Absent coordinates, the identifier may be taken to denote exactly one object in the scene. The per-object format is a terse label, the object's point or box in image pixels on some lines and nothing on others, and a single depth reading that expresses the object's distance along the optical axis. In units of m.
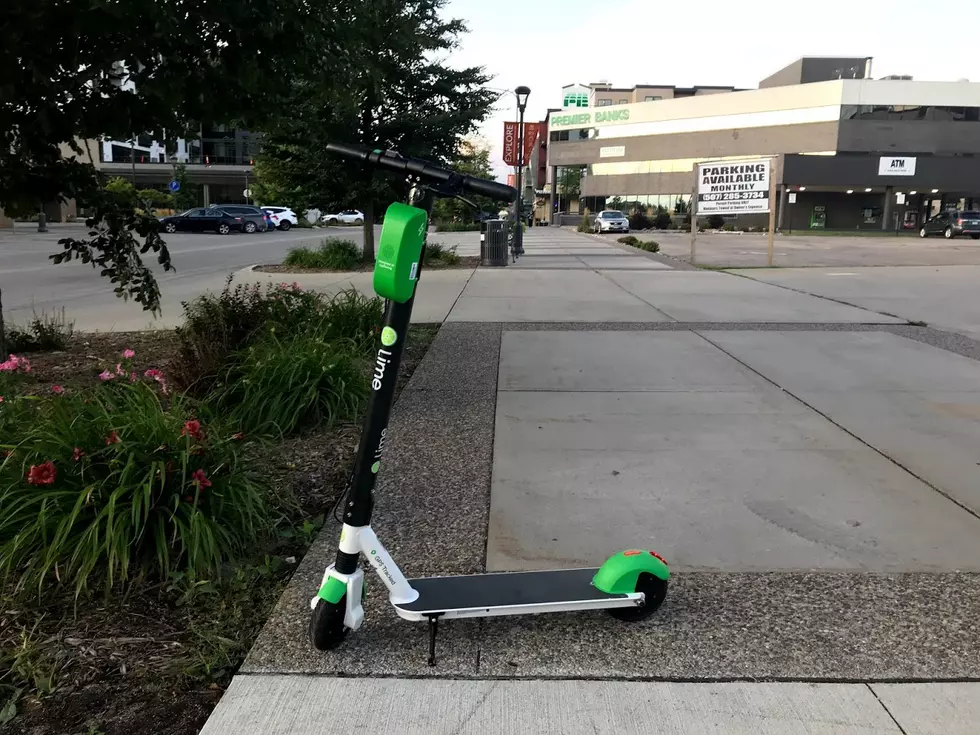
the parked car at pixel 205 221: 39.84
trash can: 19.92
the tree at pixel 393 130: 15.48
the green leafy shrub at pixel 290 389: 5.08
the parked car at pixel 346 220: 57.09
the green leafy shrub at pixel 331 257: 18.64
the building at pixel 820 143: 60.09
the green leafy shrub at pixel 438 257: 20.17
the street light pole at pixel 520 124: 24.20
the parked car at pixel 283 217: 46.34
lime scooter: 2.35
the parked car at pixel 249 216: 41.02
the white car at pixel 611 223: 49.62
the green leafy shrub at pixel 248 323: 5.72
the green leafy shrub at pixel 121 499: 3.03
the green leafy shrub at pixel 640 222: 61.19
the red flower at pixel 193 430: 3.33
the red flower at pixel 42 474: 3.04
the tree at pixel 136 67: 3.72
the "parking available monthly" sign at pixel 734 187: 22.08
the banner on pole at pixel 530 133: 38.53
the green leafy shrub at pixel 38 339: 7.41
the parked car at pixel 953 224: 43.06
